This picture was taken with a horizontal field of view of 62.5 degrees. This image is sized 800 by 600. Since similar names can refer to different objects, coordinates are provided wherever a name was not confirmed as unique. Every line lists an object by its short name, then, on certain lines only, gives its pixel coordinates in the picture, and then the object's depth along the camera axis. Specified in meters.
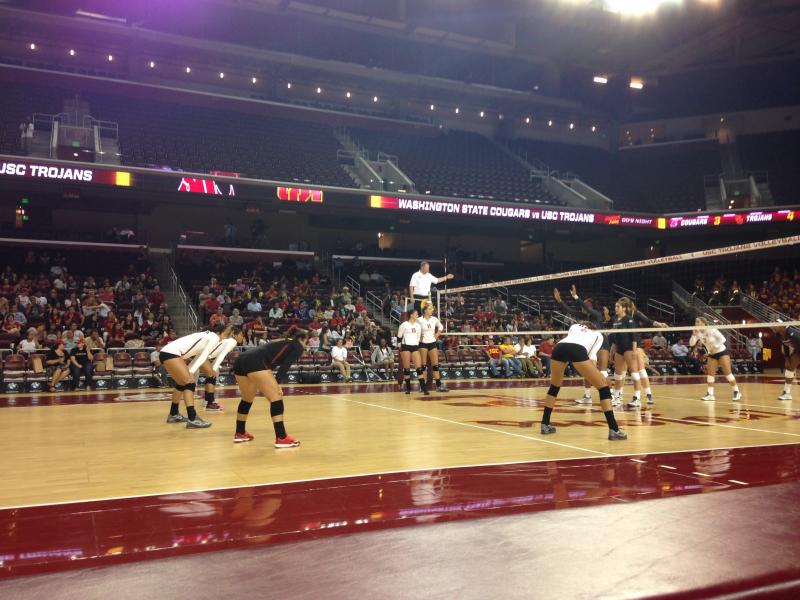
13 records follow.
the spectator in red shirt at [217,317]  17.79
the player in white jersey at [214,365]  9.19
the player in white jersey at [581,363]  7.01
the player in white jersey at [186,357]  8.30
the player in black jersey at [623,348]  9.97
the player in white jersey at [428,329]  12.65
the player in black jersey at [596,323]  8.58
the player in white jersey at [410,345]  12.77
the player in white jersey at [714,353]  11.59
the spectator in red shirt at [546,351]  20.62
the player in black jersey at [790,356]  11.98
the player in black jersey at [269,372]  6.66
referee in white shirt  13.13
